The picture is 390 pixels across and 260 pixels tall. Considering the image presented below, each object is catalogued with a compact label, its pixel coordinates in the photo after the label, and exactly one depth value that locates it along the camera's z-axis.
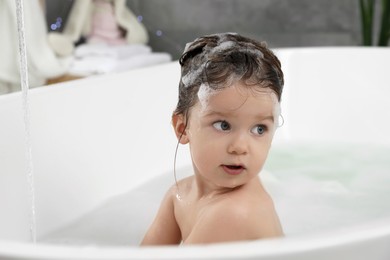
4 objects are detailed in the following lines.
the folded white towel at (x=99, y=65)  2.92
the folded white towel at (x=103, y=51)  3.00
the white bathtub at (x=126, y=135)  1.46
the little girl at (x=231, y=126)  0.99
